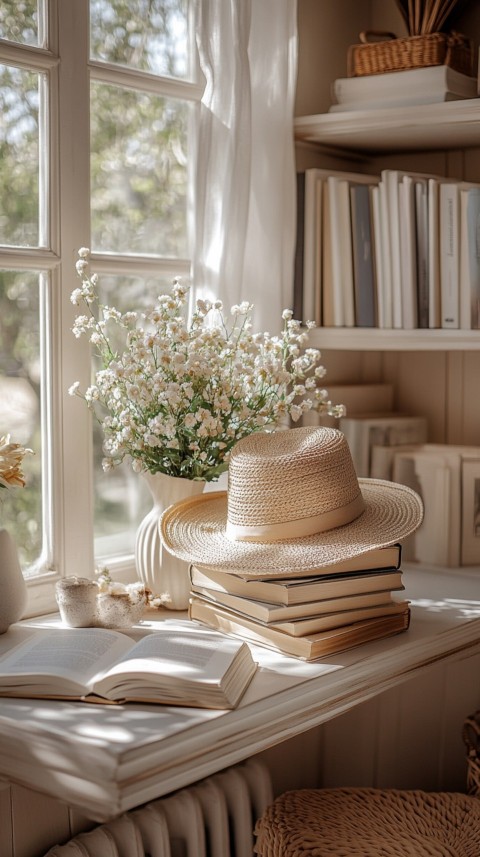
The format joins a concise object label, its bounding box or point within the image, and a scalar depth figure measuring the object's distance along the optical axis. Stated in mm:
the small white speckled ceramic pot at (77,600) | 1657
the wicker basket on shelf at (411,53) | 2076
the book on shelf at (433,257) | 2105
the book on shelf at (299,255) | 2209
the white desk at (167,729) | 1203
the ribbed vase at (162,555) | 1840
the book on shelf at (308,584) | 1583
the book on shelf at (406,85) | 2055
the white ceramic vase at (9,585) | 1655
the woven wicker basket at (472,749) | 1966
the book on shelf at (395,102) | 2053
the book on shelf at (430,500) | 2168
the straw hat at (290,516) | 1618
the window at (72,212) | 1837
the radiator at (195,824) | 1699
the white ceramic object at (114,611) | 1679
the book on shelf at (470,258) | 2086
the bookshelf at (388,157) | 2111
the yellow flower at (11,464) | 1653
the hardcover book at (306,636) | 1578
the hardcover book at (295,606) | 1587
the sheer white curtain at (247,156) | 2014
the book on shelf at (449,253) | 2105
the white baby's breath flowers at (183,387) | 1758
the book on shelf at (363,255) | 2178
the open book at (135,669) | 1368
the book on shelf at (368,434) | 2287
